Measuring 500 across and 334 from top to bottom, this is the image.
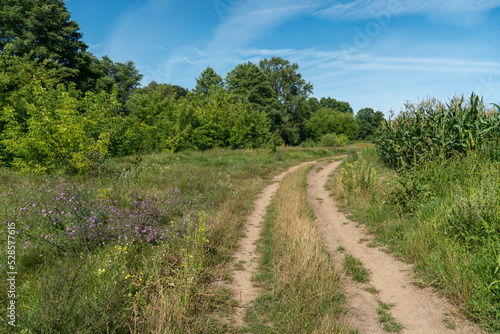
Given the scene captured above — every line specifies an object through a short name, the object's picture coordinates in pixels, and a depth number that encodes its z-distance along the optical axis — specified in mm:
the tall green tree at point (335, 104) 106369
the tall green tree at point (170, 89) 71250
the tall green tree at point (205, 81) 48406
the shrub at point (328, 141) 48719
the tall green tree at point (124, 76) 54938
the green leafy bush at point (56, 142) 9766
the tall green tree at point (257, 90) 46031
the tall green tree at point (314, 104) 96562
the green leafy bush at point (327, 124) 64750
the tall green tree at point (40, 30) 25516
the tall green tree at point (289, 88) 54594
